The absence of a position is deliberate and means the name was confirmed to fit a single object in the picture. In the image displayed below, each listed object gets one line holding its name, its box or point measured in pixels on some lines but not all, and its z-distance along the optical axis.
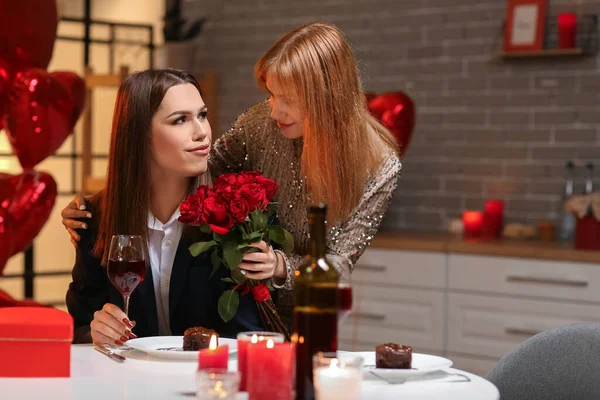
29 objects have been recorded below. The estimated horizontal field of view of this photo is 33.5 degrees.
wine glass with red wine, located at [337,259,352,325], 1.45
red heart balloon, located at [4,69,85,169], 3.35
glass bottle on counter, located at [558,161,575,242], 4.13
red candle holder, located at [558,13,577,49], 4.09
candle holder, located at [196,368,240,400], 1.32
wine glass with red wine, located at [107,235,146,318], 1.85
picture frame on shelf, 4.21
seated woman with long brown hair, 2.15
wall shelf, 4.10
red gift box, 1.63
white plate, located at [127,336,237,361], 1.72
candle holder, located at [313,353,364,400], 1.32
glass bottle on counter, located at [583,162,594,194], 4.08
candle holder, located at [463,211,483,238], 4.23
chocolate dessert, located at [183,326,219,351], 1.73
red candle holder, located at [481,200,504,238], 4.23
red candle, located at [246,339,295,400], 1.39
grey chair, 1.83
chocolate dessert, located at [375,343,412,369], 1.63
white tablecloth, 1.50
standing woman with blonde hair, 2.34
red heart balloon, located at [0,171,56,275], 3.44
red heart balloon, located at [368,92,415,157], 4.01
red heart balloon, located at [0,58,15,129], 3.39
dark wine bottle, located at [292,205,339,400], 1.43
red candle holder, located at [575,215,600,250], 3.76
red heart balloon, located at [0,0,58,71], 3.40
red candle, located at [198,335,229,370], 1.49
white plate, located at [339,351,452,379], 1.59
